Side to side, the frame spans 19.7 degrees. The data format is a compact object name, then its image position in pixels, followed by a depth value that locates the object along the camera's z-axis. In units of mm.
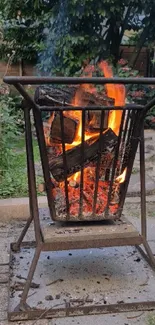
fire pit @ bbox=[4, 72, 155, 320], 2090
